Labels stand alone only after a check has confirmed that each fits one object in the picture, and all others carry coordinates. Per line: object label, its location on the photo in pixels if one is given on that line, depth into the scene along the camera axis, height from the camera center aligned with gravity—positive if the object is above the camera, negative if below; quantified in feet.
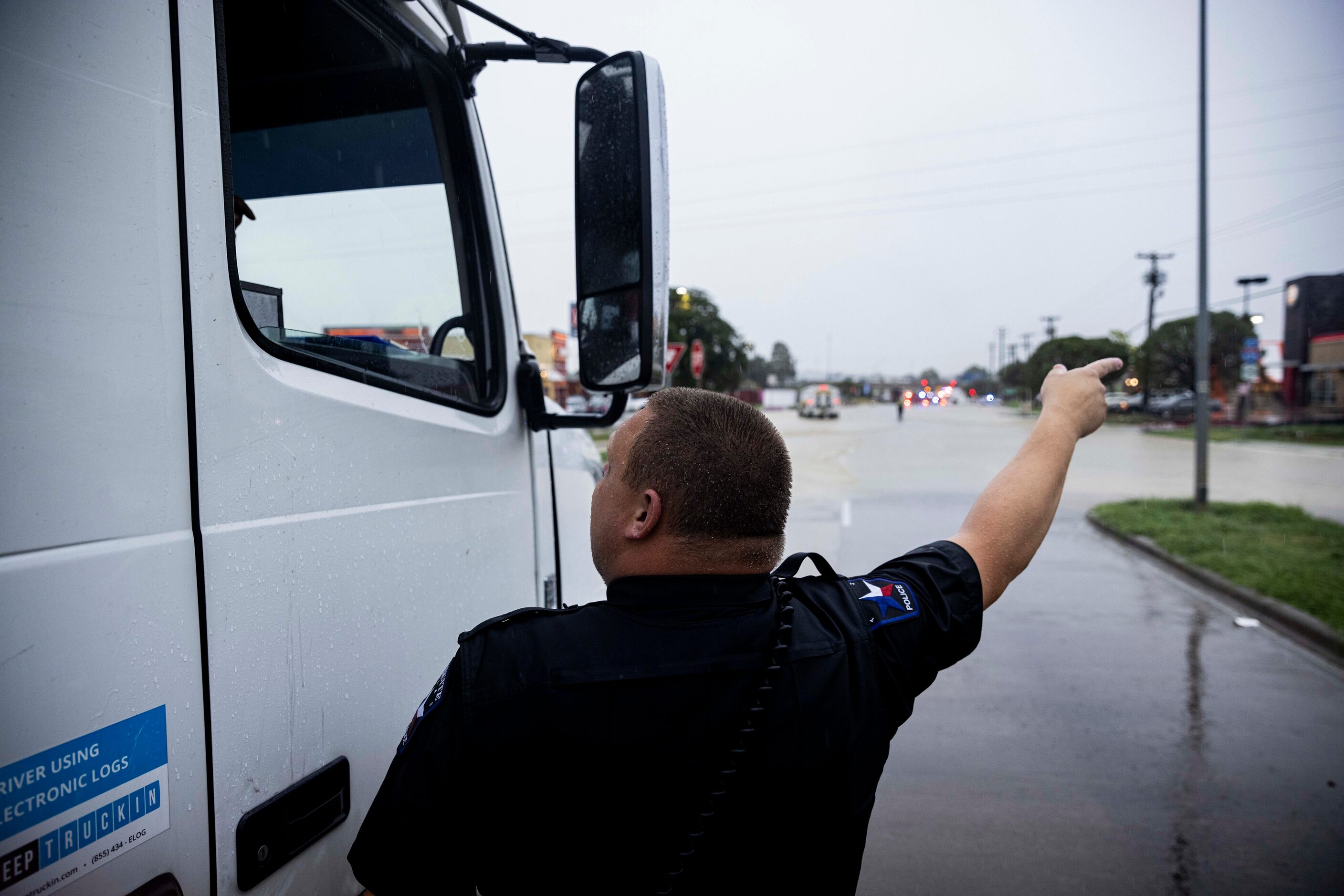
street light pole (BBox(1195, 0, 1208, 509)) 33.60 +3.40
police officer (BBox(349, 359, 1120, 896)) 3.61 -1.37
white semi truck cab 2.91 +0.08
